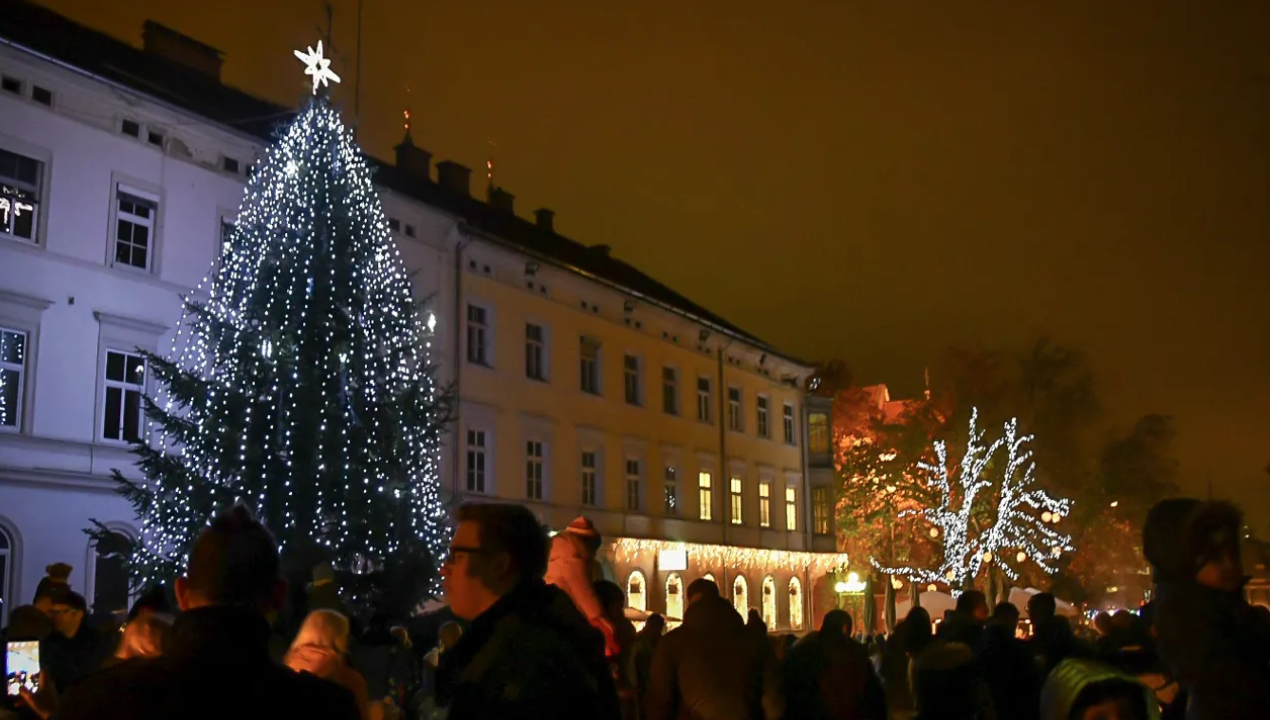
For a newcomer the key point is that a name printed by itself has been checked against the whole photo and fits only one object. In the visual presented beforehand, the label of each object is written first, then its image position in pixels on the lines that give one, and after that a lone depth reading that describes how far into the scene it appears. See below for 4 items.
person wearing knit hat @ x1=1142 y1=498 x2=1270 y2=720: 4.41
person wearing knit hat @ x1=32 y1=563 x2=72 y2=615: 9.52
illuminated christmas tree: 20.83
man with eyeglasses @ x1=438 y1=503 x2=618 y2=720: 3.62
